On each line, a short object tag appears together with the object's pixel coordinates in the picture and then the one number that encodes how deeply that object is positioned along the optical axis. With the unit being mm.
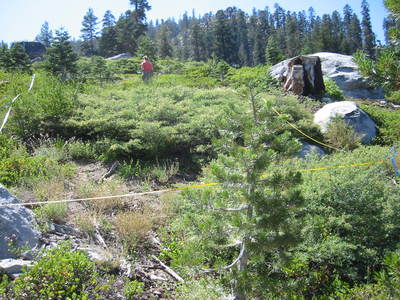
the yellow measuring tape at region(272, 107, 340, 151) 8086
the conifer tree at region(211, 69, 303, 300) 2971
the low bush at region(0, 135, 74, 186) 5328
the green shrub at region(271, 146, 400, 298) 3713
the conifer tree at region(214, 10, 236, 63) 48472
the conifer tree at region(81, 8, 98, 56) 54691
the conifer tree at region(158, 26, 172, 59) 46456
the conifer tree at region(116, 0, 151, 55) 42469
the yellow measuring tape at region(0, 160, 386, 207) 5229
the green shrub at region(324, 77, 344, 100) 12281
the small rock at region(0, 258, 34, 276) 3227
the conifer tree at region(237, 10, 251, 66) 71625
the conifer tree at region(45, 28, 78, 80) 15898
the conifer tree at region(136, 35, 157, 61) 25052
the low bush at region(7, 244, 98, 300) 2936
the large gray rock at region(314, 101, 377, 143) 9164
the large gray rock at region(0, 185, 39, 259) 3443
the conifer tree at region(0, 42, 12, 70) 16906
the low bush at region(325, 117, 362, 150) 8359
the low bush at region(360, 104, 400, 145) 9164
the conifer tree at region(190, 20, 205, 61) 56906
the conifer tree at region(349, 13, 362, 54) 65312
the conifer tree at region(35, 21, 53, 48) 55209
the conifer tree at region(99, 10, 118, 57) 45156
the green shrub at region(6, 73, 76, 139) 7527
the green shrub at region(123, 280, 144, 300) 3416
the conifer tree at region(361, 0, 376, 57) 66662
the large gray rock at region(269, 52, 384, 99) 14500
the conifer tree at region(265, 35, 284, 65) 26344
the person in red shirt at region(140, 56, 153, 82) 13984
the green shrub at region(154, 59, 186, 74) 21402
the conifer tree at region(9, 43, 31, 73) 17250
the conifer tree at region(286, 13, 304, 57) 53250
